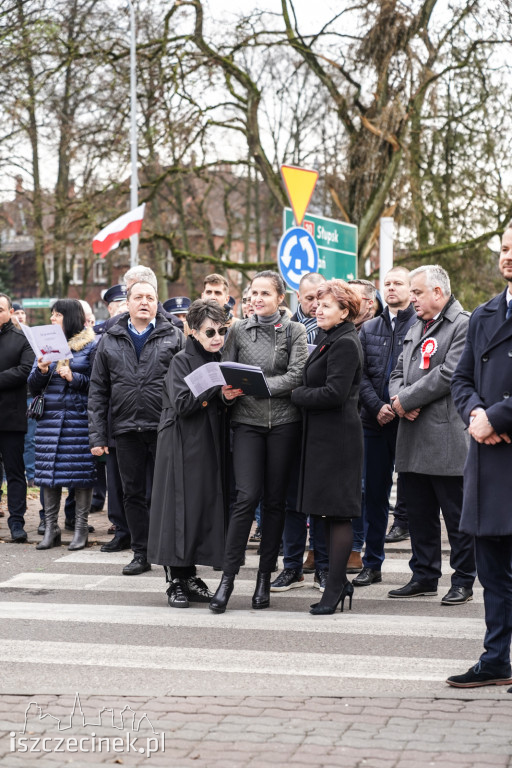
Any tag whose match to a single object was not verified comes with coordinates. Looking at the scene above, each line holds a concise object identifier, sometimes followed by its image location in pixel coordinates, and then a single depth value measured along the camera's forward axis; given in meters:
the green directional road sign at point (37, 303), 29.90
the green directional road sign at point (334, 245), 13.48
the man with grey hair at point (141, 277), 8.36
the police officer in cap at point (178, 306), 11.50
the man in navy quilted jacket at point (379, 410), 7.82
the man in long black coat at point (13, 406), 9.76
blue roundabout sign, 12.20
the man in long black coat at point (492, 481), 5.06
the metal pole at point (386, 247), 15.30
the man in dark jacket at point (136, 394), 8.14
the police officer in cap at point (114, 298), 10.74
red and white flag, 17.98
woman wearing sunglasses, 6.93
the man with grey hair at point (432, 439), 7.12
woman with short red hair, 6.73
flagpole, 19.72
